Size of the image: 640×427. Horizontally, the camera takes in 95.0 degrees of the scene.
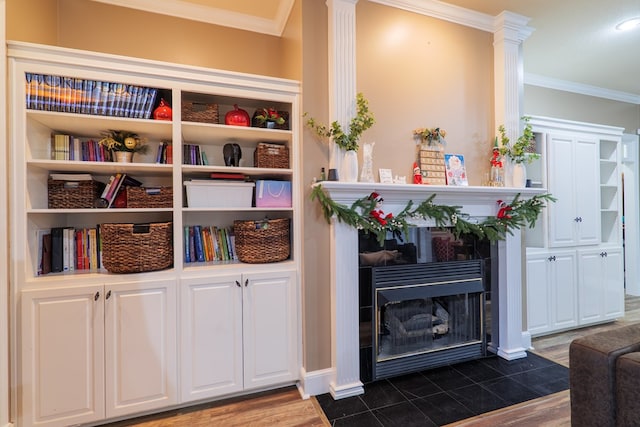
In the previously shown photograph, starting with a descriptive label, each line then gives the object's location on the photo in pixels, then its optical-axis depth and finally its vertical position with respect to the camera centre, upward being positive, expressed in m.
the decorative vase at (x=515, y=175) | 2.46 +0.31
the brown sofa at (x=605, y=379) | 1.04 -0.64
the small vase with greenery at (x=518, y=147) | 2.40 +0.53
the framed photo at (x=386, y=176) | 2.16 +0.27
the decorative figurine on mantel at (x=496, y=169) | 2.43 +0.35
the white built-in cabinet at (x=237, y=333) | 1.87 -0.79
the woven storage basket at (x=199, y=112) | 1.97 +0.70
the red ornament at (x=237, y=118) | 2.09 +0.69
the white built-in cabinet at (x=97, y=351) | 1.62 -0.78
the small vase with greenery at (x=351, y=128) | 1.99 +0.58
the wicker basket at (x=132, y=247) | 1.76 -0.19
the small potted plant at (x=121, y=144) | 1.90 +0.47
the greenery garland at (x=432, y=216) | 1.96 -0.03
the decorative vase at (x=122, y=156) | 1.91 +0.39
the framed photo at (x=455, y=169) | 2.35 +0.34
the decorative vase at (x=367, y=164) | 2.08 +0.35
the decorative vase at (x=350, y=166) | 1.99 +0.32
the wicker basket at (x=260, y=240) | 2.03 -0.19
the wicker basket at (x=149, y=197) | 1.88 +0.12
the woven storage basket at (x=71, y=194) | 1.79 +0.14
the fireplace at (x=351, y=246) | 1.98 -0.23
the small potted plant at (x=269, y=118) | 2.10 +0.69
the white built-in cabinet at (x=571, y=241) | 2.93 -0.32
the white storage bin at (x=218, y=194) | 1.98 +0.14
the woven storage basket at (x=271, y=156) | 2.09 +0.42
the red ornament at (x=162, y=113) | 1.90 +0.67
